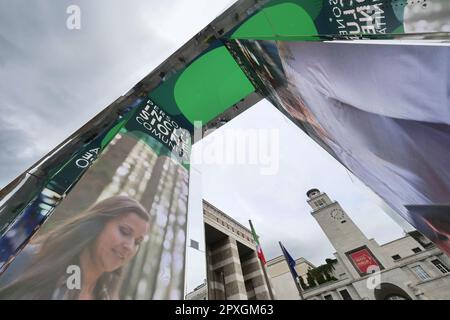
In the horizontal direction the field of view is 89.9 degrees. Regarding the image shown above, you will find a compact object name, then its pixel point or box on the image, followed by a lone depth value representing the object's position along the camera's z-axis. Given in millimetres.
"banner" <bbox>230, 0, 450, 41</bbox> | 3051
